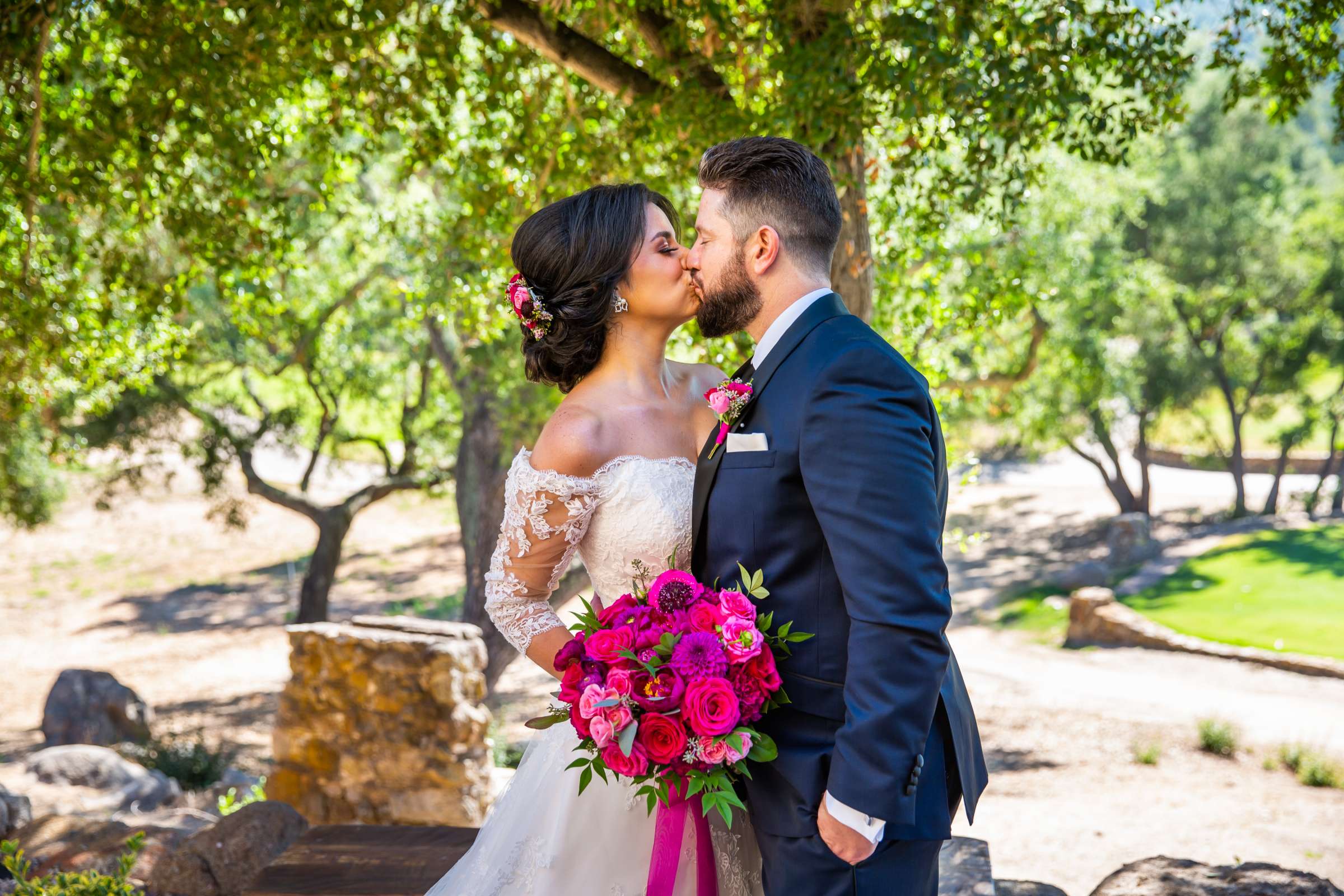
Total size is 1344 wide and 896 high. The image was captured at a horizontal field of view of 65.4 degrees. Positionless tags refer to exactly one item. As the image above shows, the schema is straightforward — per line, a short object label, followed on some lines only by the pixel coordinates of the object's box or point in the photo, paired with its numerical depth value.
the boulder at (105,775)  9.12
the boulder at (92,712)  12.85
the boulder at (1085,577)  20.14
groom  1.86
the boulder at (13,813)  6.01
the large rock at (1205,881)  3.50
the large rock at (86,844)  4.64
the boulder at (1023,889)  4.25
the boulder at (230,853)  4.43
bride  2.57
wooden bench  3.31
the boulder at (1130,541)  21.23
